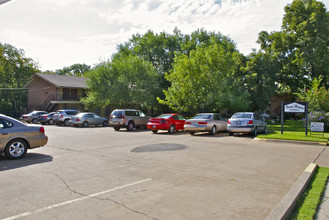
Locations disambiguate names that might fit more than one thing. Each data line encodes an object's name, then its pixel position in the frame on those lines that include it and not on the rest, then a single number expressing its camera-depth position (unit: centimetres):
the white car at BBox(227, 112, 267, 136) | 1656
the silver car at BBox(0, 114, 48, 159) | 878
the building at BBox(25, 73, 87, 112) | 4112
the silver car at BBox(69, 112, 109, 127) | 2734
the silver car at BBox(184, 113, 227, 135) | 1752
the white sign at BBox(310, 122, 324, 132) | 1535
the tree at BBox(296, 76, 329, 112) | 1895
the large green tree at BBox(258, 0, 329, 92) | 3164
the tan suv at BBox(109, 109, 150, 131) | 2211
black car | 3122
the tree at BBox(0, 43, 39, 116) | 4659
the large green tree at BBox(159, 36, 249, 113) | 2461
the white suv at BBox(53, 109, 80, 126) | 2915
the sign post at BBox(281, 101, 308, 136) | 1585
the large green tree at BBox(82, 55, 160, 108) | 3158
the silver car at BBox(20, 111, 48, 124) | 3344
